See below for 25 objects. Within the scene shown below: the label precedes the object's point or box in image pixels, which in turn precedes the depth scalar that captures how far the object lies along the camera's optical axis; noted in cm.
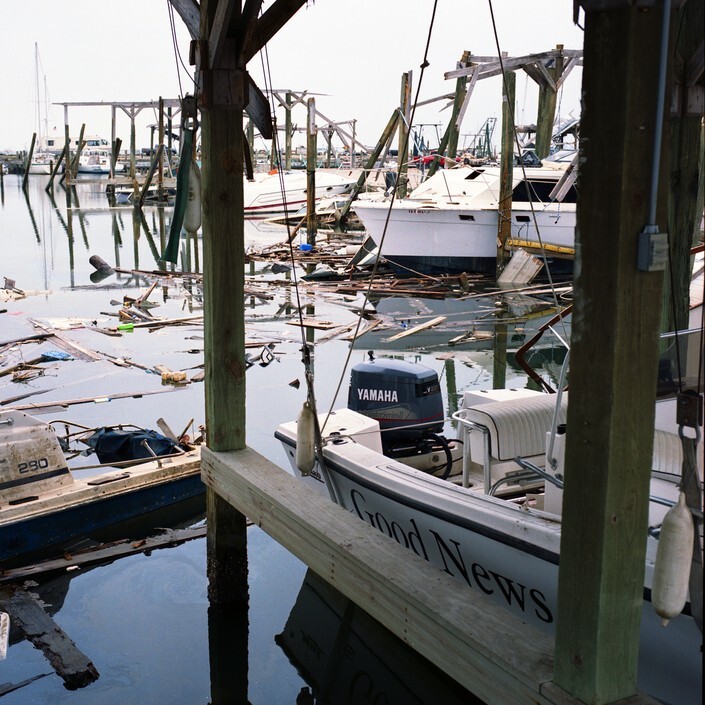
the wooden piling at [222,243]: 506
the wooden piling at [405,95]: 2412
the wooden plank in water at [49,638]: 523
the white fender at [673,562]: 283
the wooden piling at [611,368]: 265
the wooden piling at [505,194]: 1978
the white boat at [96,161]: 8862
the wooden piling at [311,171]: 2550
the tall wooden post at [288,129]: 4962
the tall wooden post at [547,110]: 2225
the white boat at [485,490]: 432
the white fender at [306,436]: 521
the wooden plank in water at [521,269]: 1983
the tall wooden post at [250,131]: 4958
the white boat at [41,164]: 9981
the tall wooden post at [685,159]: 357
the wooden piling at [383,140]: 2589
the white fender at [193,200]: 538
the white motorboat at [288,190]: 3941
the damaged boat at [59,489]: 651
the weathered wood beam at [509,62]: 2050
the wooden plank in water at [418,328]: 1462
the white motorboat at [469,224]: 2039
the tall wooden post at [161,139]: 4195
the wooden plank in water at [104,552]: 628
